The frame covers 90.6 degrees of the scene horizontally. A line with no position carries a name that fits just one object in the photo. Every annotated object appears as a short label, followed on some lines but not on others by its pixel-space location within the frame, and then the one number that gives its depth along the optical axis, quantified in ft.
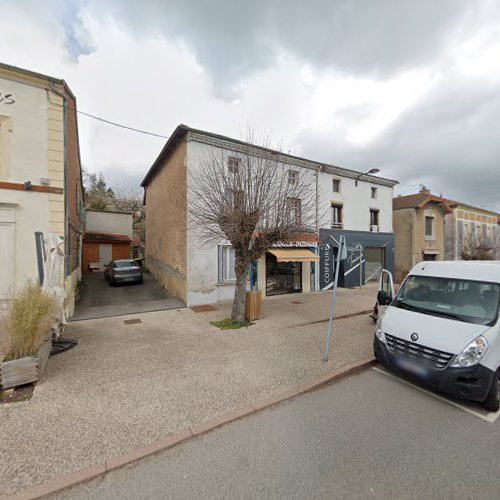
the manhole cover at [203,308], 28.50
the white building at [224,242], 30.83
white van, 10.82
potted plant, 11.88
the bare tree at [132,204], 96.86
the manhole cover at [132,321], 23.36
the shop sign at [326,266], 42.73
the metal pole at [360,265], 47.37
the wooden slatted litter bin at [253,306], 24.26
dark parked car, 41.32
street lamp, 43.03
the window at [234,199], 21.30
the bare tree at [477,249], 58.23
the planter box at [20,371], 11.68
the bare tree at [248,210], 21.38
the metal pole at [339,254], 15.71
